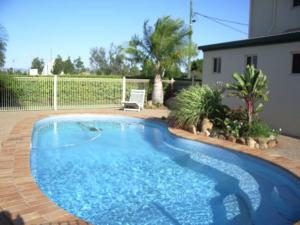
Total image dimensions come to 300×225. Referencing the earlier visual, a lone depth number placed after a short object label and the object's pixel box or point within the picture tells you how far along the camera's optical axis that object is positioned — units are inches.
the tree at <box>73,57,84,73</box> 2399.1
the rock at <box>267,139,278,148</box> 365.7
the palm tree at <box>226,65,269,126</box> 385.7
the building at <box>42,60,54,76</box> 1850.8
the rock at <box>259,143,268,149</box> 362.3
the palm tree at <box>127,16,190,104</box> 705.6
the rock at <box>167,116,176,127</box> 486.1
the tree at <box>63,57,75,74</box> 2221.1
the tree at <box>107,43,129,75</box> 1612.2
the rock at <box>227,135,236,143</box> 382.6
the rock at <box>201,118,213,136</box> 424.6
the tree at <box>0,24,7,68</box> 595.4
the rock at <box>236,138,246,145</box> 371.6
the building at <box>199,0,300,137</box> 432.1
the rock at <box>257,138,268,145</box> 366.6
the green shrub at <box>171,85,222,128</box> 443.2
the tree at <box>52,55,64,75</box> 2101.9
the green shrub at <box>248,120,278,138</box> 376.2
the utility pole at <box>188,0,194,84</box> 724.6
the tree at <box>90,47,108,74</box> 1889.8
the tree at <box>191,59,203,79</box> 1259.0
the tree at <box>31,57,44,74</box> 2472.4
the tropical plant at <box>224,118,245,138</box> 388.8
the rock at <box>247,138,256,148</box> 363.3
